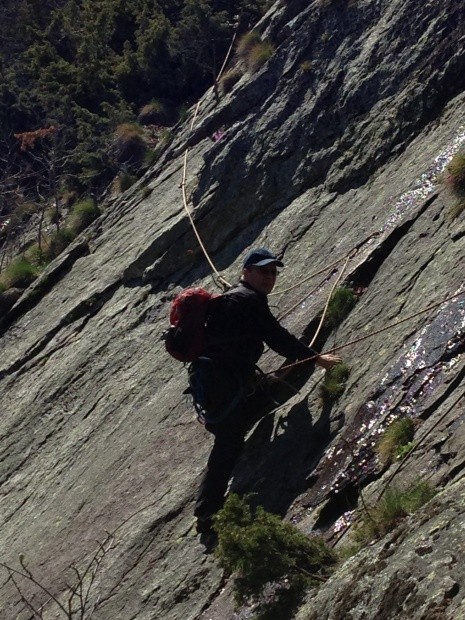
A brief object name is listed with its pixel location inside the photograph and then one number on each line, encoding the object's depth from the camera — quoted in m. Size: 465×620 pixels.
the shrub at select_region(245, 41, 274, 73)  16.09
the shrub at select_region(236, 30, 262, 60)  17.00
